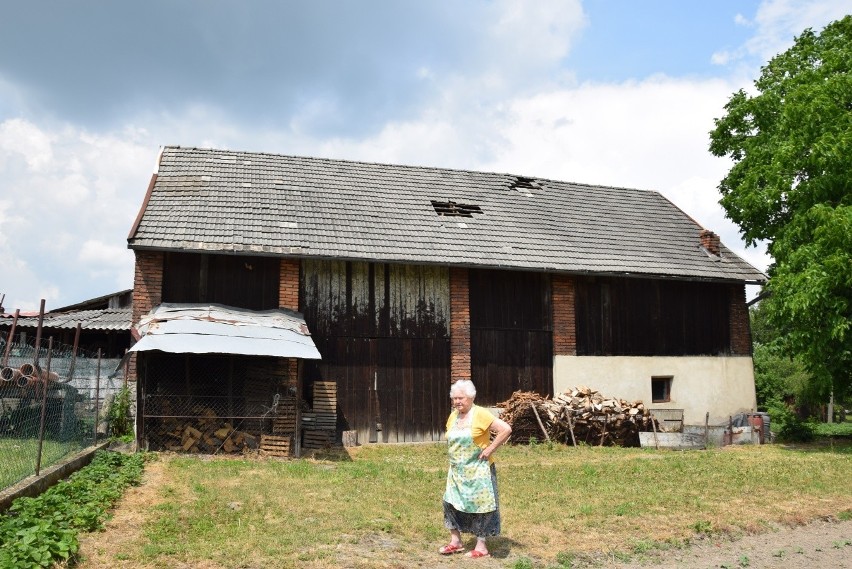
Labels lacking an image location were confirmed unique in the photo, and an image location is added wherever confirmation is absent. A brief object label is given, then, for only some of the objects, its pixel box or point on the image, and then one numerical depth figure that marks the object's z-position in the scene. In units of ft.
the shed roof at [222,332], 40.93
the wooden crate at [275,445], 44.16
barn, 49.47
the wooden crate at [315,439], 48.01
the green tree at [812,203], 46.88
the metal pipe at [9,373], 39.34
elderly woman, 21.98
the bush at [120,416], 45.88
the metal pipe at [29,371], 43.26
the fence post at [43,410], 28.15
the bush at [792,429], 57.62
